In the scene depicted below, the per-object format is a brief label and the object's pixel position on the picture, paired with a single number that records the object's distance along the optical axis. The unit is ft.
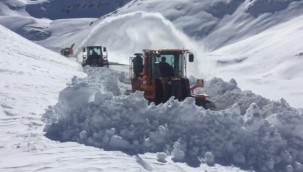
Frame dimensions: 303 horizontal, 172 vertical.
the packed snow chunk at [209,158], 29.78
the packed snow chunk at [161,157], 29.19
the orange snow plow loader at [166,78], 45.50
